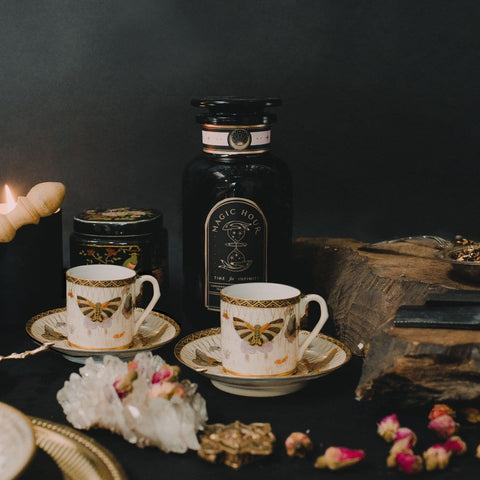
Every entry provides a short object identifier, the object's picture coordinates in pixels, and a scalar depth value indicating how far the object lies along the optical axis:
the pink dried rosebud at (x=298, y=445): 0.79
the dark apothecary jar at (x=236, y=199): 1.00
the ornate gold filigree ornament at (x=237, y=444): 0.78
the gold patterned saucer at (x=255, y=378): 0.86
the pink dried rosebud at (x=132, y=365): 0.82
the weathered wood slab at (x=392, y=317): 0.82
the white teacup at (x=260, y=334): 0.87
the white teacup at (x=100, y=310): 0.91
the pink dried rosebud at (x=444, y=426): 0.81
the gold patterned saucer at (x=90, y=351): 0.92
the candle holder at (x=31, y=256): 1.02
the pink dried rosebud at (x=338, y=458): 0.77
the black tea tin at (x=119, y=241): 1.03
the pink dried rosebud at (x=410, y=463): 0.77
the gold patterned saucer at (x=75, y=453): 0.76
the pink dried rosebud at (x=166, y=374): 0.82
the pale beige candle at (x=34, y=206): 1.01
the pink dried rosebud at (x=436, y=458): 0.77
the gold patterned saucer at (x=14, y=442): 0.71
